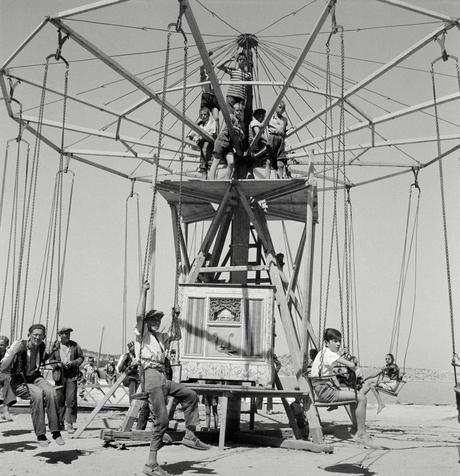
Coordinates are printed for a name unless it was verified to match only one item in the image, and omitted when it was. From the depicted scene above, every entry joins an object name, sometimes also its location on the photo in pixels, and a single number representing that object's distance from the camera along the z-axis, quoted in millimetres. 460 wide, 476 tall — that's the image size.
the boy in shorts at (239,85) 14734
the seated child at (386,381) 11098
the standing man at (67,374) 12531
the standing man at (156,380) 7797
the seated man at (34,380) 8727
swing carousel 10203
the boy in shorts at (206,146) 14562
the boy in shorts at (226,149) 13695
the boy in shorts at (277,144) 14102
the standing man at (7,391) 8930
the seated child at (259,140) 14133
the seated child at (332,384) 9828
